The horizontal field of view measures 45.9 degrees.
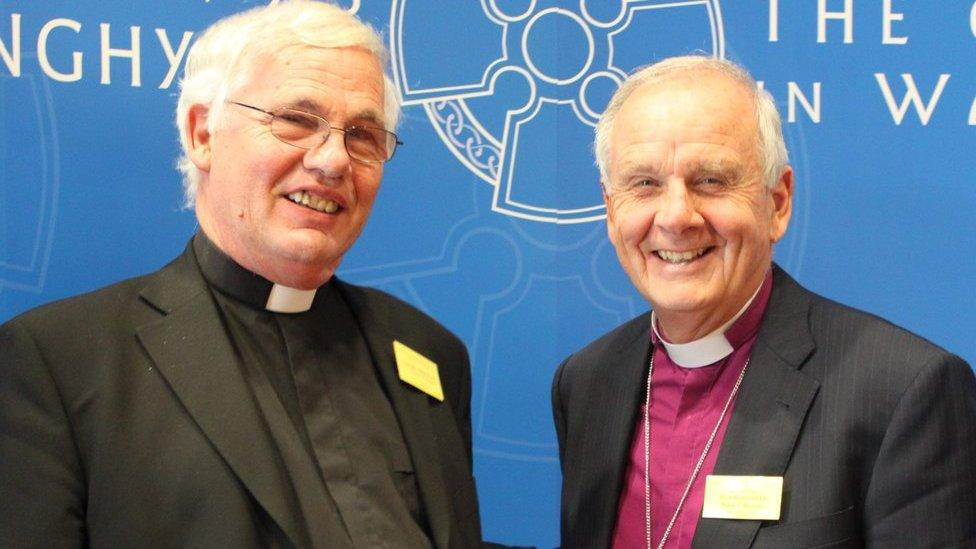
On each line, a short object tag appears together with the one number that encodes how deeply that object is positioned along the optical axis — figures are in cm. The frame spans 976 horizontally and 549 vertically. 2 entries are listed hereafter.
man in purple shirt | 250
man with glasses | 225
